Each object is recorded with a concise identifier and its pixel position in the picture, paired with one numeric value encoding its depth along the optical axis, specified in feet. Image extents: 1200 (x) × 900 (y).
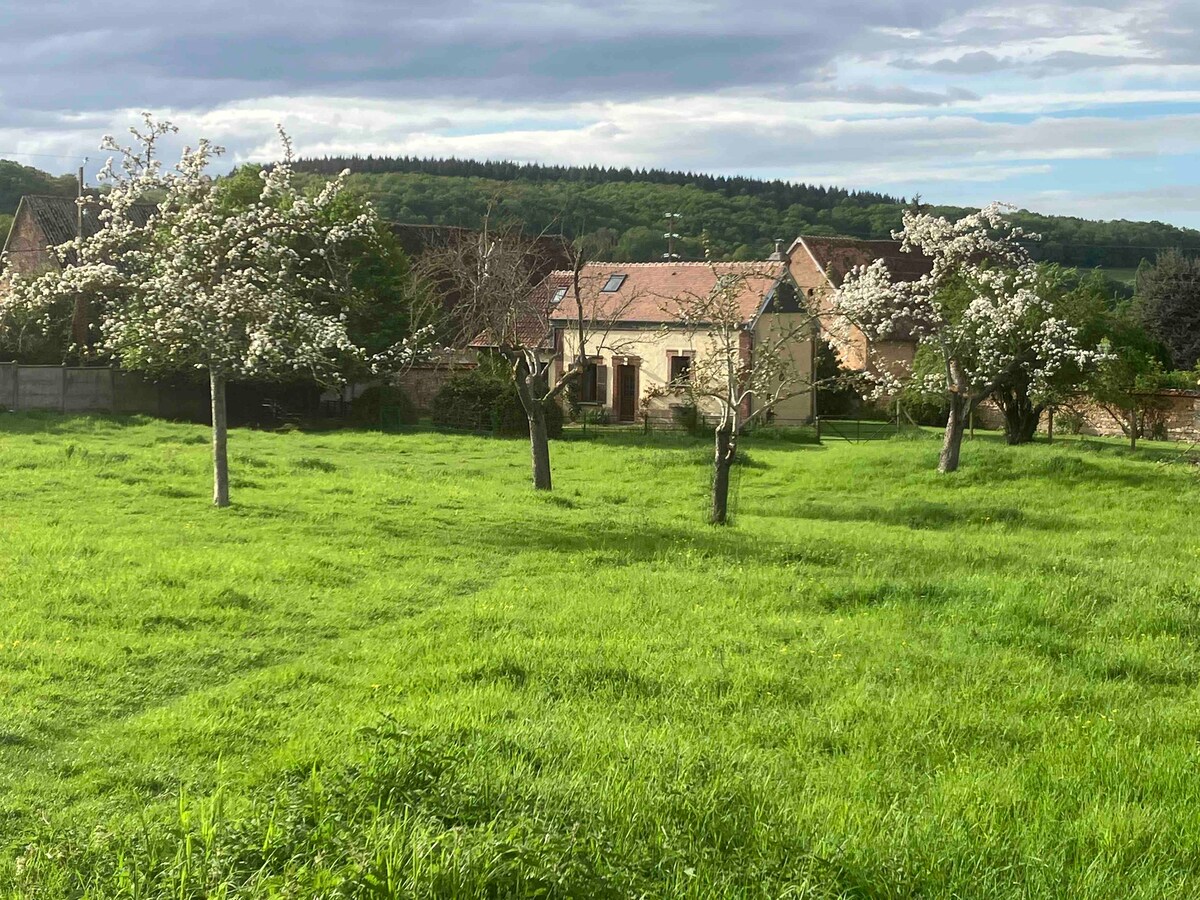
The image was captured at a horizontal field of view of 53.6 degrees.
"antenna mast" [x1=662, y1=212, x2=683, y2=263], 223.24
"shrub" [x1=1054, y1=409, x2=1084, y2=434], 134.51
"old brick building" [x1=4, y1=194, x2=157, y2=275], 158.71
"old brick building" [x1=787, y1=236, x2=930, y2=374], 163.94
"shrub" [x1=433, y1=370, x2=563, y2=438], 116.98
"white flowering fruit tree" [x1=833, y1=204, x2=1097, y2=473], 84.33
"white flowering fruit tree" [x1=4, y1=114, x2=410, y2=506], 53.62
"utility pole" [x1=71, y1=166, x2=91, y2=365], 126.74
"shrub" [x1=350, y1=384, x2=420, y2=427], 124.98
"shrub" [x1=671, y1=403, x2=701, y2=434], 121.49
